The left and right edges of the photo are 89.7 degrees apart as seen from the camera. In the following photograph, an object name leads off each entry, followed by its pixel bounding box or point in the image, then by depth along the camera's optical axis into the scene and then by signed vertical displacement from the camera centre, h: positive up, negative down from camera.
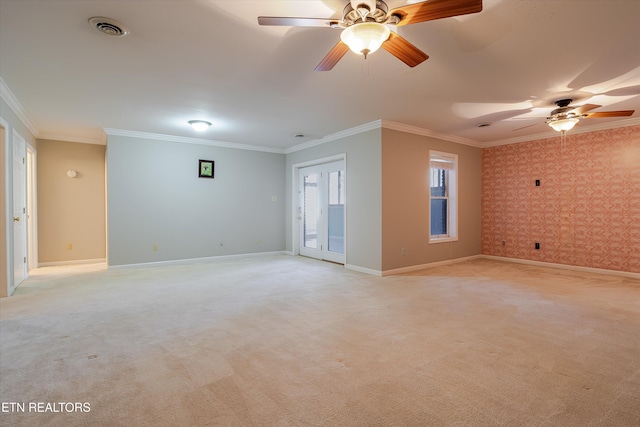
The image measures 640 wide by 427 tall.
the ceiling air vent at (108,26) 2.35 +1.38
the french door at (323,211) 6.38 -0.03
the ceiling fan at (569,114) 4.06 +1.26
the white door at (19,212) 4.46 -0.03
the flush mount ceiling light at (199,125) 5.14 +1.38
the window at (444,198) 6.37 +0.23
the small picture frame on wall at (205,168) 6.57 +0.86
